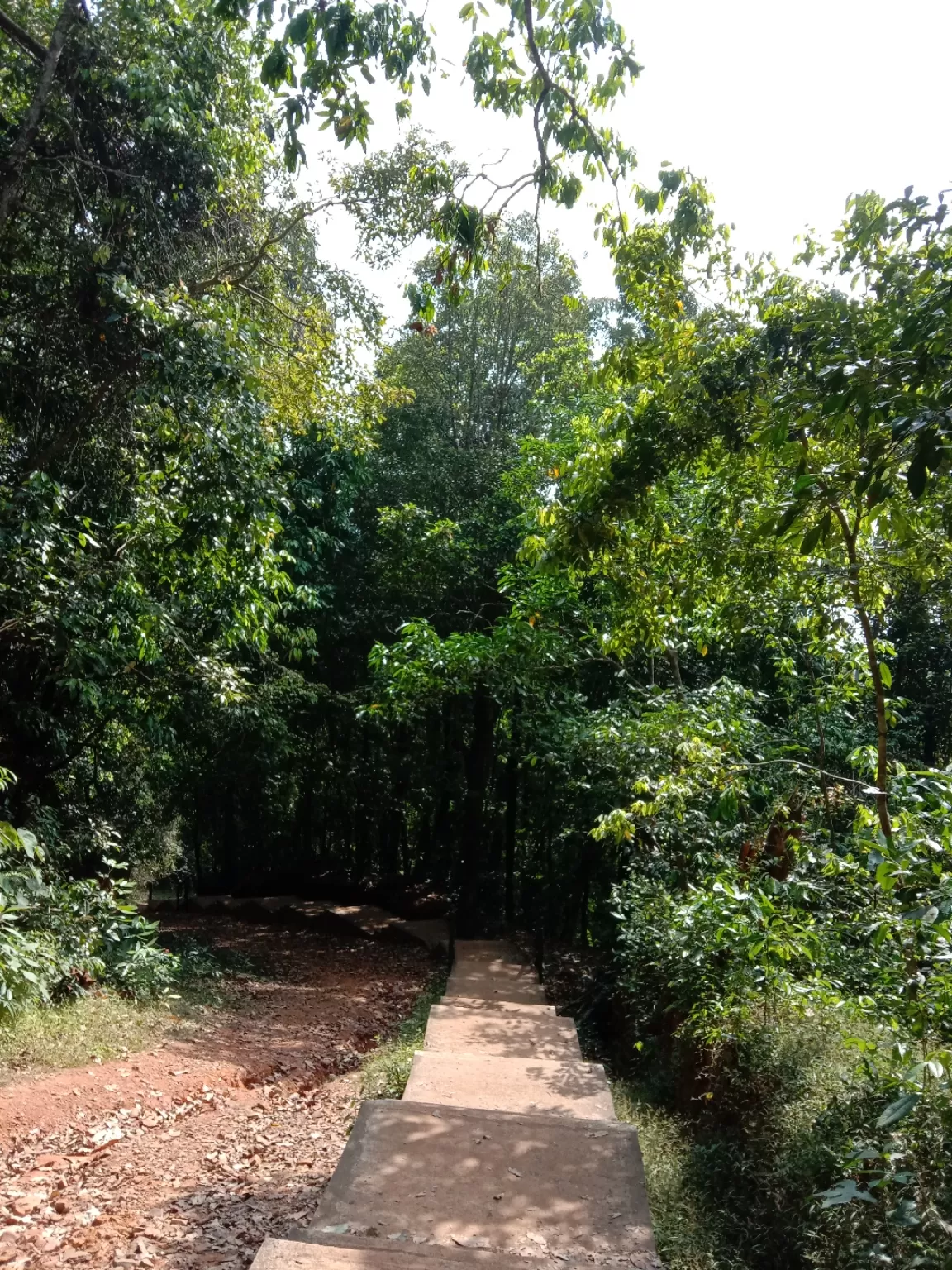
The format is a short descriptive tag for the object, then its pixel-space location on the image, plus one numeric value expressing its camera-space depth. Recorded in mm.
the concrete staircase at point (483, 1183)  2391
